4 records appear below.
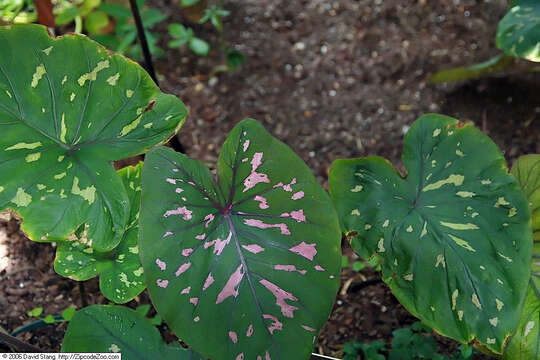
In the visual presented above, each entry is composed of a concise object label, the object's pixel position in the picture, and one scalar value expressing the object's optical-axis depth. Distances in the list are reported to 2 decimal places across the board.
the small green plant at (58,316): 1.39
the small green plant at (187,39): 1.99
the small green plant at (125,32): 1.86
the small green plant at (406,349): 1.36
